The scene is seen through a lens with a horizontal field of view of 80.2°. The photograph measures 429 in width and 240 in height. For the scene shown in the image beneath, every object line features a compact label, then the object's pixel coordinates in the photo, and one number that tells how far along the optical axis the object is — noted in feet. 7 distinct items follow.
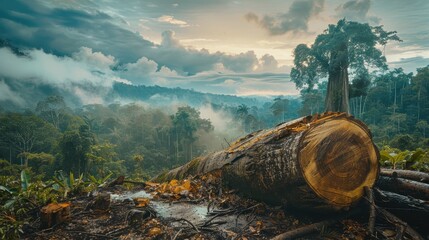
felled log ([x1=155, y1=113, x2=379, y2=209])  9.98
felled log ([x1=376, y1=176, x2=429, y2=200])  10.01
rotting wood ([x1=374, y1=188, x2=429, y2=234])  9.38
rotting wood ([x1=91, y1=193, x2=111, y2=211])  13.15
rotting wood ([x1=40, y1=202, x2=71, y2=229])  10.80
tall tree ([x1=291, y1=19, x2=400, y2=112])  88.52
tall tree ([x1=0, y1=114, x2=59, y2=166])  125.66
